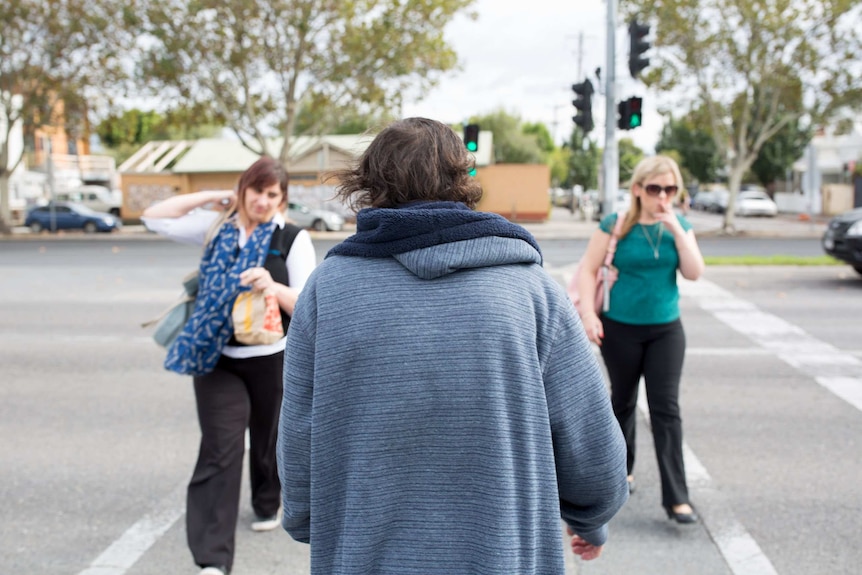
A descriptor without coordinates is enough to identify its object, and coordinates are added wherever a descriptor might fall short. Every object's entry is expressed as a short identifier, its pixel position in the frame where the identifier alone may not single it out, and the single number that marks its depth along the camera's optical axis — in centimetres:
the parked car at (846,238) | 1365
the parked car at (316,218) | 3322
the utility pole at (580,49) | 5763
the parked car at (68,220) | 3628
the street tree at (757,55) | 2545
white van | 4309
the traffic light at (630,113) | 1543
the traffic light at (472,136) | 1596
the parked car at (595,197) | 4434
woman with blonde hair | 431
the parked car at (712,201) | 5425
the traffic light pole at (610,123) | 1741
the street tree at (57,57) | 2962
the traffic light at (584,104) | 1600
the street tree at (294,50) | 2770
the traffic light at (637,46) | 1518
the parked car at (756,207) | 4800
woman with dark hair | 365
